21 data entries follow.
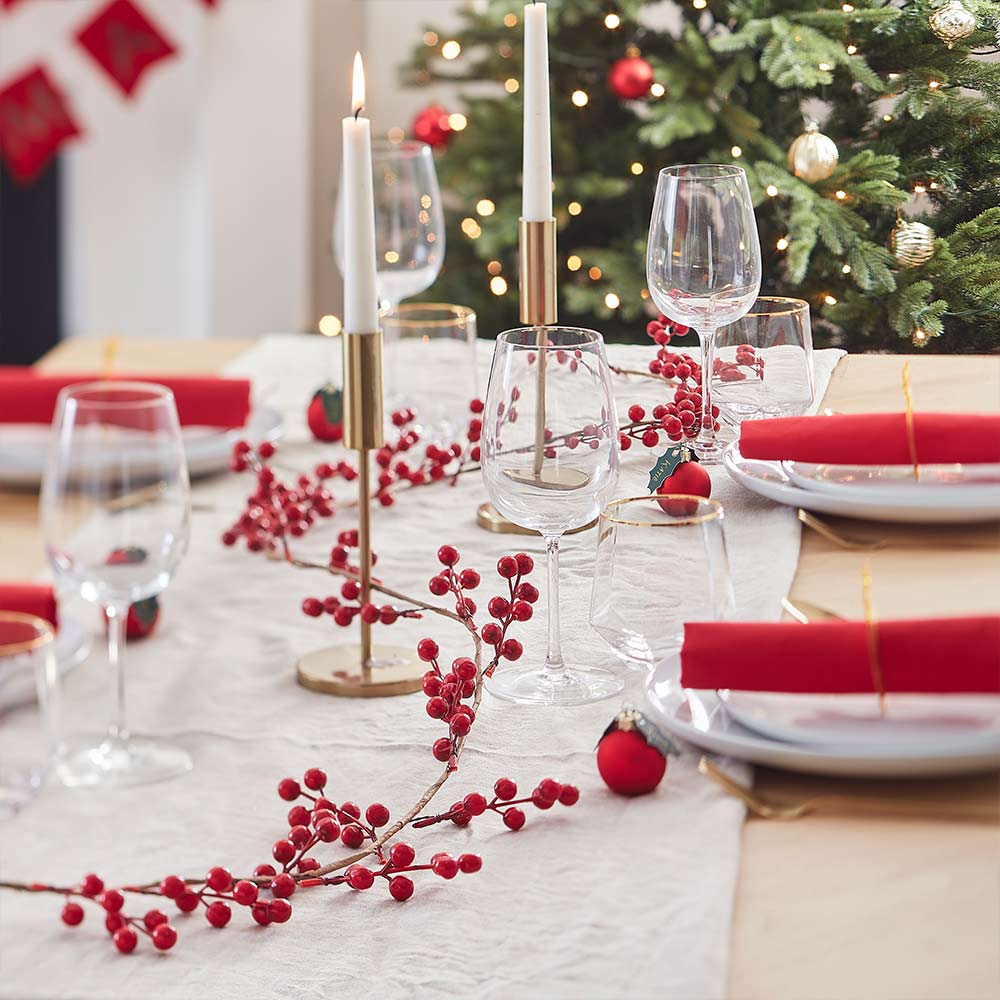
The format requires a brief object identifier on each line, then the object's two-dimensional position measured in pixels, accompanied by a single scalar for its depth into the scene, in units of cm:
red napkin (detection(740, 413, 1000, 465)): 168
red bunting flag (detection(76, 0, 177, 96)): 587
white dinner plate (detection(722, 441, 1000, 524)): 165
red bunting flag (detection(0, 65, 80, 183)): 584
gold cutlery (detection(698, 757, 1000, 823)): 146
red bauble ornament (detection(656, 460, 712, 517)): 174
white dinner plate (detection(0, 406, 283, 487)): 240
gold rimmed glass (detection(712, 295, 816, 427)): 178
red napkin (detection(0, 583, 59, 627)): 213
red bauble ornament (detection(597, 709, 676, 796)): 150
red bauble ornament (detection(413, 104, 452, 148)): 359
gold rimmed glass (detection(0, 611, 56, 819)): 198
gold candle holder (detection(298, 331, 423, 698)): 178
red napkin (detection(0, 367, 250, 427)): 240
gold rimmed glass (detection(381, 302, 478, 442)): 216
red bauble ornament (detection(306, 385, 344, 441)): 235
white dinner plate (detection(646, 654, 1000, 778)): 146
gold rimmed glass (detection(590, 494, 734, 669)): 156
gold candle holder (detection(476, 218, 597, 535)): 182
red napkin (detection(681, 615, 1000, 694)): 148
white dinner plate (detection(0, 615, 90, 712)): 204
